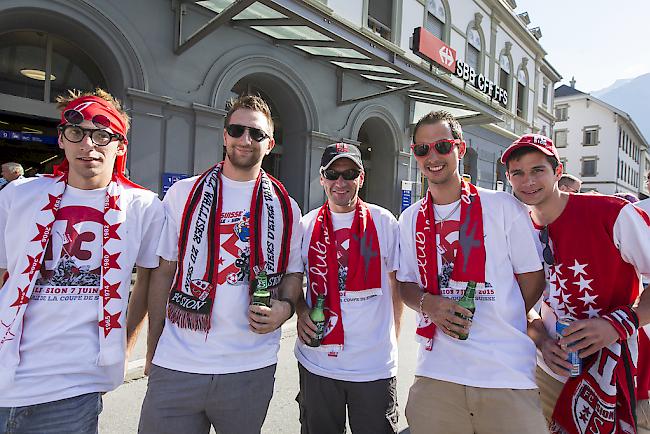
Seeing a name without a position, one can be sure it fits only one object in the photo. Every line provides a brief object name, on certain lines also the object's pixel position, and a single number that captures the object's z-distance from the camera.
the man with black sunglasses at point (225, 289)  2.03
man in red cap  2.02
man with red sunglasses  2.05
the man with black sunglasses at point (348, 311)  2.39
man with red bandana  1.75
